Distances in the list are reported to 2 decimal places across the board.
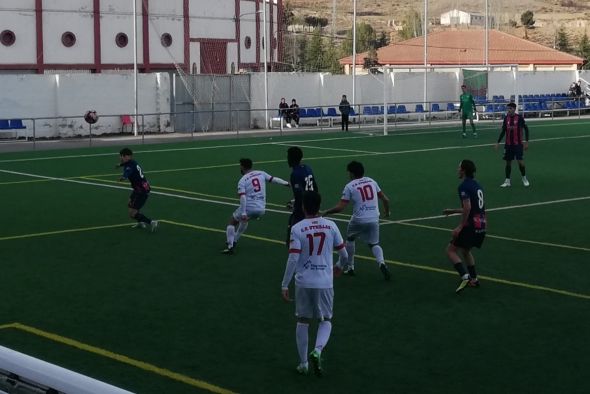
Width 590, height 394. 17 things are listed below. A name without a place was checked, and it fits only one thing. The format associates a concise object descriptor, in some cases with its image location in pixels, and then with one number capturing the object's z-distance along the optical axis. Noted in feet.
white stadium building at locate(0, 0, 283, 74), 174.70
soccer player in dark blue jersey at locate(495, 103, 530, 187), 85.56
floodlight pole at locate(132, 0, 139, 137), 147.43
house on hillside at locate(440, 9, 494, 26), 463.42
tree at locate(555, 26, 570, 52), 402.11
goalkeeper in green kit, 138.51
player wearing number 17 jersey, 33.96
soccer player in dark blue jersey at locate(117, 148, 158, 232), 64.59
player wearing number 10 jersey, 47.52
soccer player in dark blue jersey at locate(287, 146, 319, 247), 50.47
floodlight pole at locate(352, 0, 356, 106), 178.70
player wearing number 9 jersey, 54.55
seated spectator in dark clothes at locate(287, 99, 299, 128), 163.12
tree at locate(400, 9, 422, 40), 429.05
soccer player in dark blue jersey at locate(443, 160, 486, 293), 45.44
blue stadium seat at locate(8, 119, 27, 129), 137.80
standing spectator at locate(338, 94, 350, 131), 154.61
